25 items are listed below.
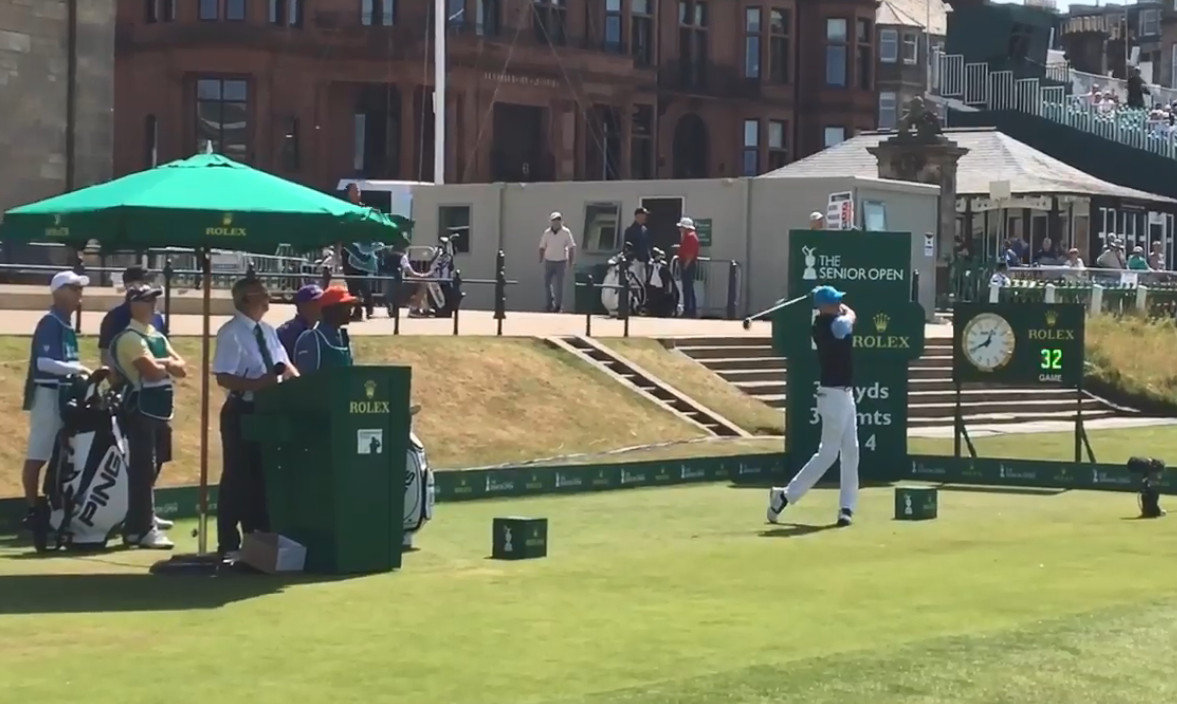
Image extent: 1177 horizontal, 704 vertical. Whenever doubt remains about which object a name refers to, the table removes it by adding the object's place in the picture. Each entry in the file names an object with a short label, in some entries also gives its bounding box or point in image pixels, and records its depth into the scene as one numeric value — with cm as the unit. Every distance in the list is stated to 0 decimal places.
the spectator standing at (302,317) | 1355
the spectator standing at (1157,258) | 4803
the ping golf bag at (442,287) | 3050
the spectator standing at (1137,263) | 4297
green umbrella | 1215
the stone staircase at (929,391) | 2723
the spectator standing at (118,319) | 1473
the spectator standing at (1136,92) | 6750
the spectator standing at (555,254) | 3359
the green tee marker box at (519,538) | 1382
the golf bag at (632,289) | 3288
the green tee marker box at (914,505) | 1669
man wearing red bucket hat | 1324
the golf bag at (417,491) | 1378
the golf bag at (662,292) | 3400
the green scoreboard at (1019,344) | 2225
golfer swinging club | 1593
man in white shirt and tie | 1295
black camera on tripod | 1688
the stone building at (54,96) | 3447
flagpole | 3938
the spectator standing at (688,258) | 3353
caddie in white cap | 1420
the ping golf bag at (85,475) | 1412
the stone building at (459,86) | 5041
